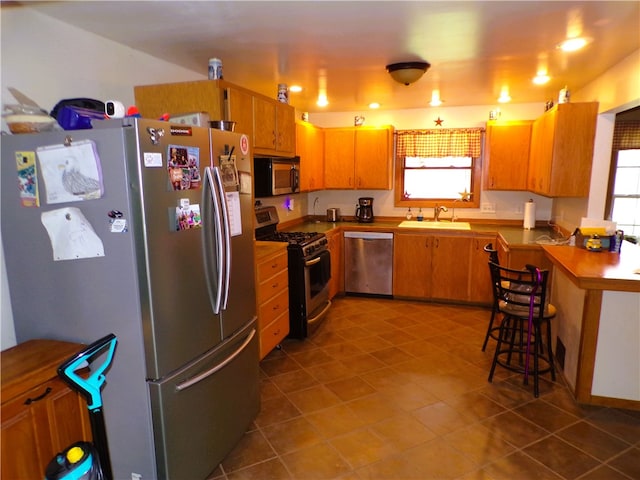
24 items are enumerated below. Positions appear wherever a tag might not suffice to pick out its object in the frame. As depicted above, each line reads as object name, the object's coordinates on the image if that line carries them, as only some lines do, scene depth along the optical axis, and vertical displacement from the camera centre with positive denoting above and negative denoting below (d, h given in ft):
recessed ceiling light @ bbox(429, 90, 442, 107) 14.05 +2.64
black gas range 12.21 -3.04
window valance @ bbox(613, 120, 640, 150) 16.11 +1.41
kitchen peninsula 8.40 -3.44
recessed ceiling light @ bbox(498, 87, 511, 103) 13.53 +2.65
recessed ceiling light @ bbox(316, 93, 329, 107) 14.10 +2.64
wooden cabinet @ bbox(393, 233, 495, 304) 15.25 -3.66
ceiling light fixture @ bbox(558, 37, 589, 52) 8.34 +2.63
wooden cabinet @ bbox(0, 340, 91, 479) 4.75 -2.94
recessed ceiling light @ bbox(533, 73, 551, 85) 11.41 +2.63
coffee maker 17.85 -1.65
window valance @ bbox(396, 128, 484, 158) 16.61 +1.19
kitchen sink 15.70 -2.12
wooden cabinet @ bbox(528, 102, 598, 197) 11.80 +0.64
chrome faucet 17.39 -1.65
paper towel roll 15.59 -1.67
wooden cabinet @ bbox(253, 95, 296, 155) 10.07 +1.22
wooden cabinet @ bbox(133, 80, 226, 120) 8.46 +1.57
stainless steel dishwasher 16.28 -3.62
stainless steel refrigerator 5.50 -1.27
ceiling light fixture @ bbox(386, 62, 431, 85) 9.88 +2.46
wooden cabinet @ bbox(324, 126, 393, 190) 16.85 +0.61
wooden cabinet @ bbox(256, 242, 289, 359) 10.30 -3.23
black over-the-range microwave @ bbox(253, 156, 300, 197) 12.93 -0.10
